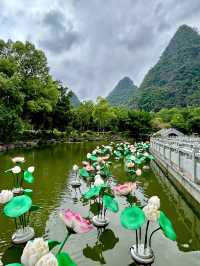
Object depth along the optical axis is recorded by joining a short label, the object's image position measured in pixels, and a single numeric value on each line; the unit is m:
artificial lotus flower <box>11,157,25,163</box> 6.91
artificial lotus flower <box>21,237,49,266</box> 1.63
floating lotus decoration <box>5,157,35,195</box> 5.85
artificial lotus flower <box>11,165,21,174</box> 5.73
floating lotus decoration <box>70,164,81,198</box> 7.61
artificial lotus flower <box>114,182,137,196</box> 4.25
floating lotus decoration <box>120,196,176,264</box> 2.93
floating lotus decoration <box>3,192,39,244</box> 3.33
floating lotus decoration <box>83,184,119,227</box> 4.07
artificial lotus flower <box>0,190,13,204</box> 3.73
